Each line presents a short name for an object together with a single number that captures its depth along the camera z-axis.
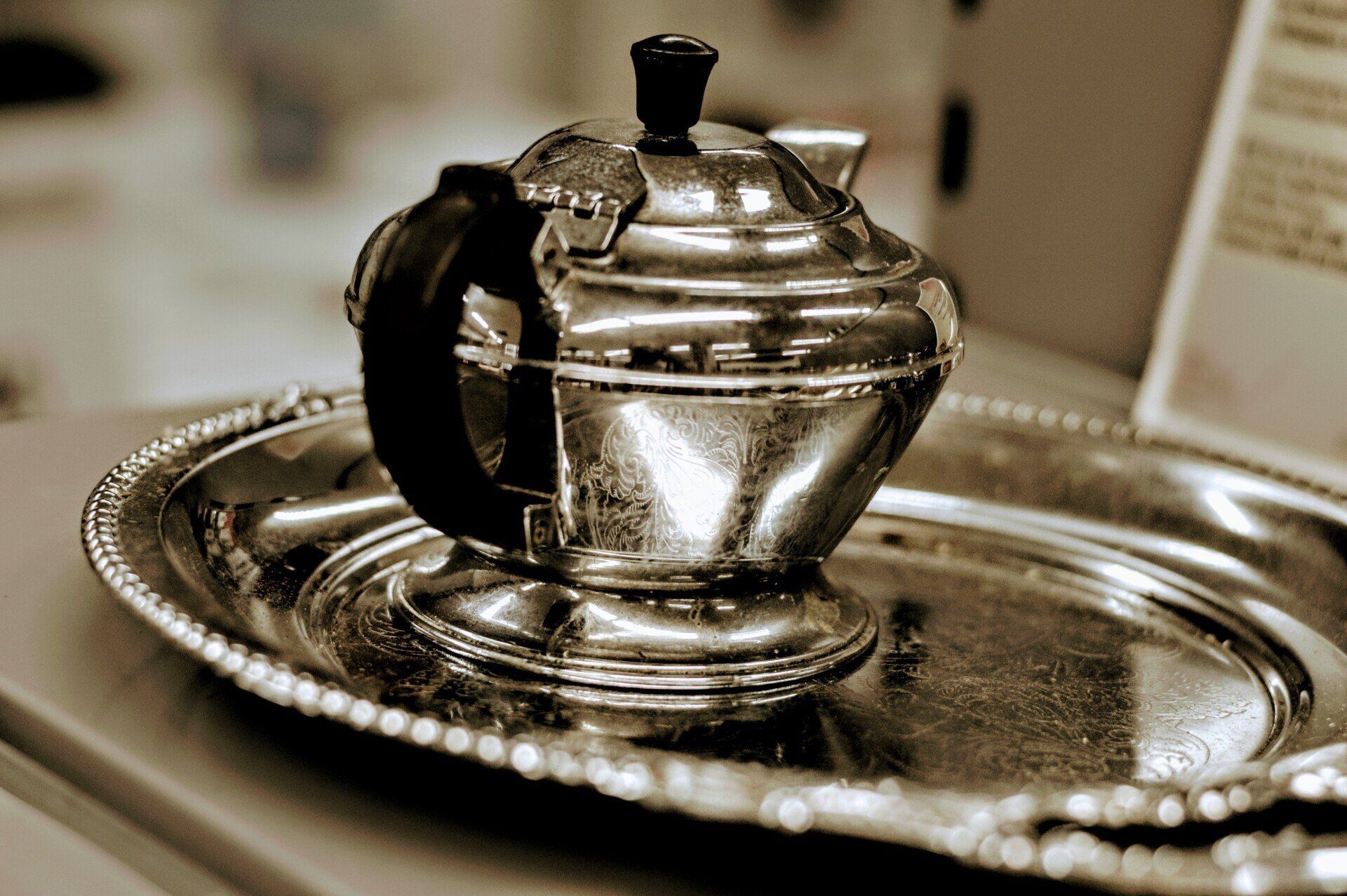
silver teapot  0.80
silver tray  0.74
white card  1.06
